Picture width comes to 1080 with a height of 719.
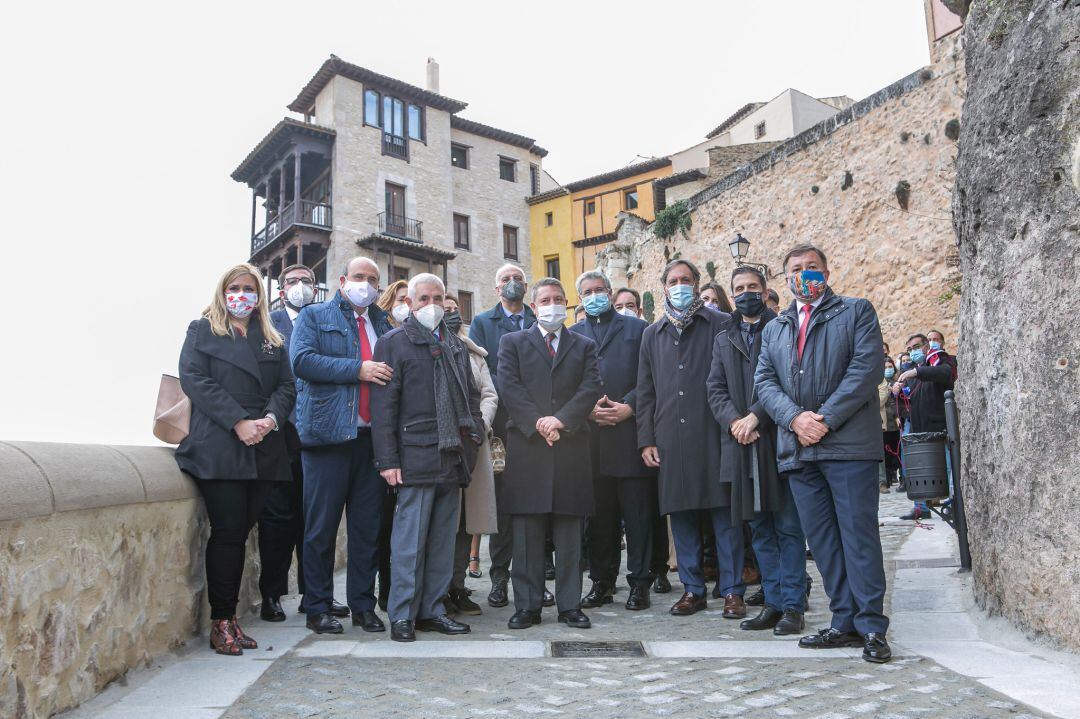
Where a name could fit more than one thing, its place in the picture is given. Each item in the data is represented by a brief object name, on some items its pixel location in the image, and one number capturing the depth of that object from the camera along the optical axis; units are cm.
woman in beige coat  458
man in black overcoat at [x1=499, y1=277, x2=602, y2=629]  437
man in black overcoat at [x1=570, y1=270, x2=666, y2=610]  492
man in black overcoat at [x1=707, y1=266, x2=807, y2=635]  423
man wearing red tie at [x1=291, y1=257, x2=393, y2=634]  430
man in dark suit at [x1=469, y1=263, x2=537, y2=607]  571
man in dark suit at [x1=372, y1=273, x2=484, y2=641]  414
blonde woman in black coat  377
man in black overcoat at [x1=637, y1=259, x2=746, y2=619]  462
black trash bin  509
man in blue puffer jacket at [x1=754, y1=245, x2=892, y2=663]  374
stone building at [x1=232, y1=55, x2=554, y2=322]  2852
